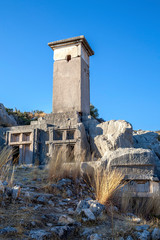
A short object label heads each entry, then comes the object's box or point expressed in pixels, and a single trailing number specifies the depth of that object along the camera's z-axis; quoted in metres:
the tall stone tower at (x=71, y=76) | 11.05
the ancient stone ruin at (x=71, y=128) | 9.38
